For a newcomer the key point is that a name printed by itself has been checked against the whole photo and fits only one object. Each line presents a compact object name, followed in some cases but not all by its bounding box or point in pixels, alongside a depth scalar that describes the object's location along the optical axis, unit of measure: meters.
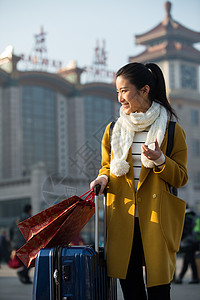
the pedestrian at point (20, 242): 9.07
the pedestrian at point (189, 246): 8.55
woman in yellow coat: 2.67
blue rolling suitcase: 2.56
